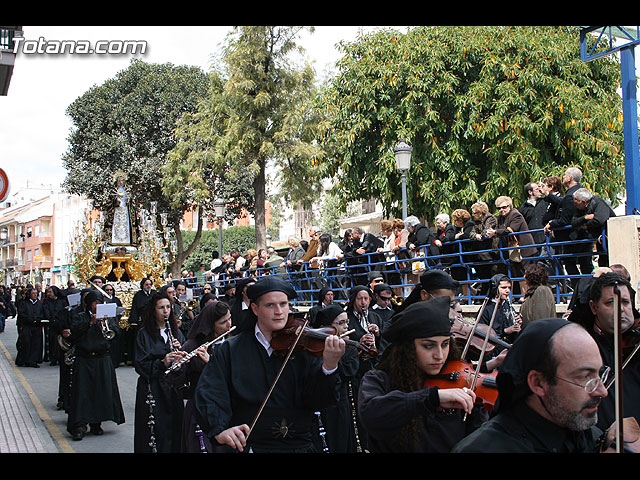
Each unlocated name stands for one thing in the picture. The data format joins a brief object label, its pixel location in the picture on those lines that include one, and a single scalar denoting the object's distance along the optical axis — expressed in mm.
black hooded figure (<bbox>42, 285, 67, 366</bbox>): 17375
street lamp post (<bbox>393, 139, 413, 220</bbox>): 14816
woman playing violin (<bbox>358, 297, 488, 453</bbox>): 3305
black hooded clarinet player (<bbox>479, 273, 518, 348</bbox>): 7902
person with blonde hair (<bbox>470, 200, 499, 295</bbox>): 10781
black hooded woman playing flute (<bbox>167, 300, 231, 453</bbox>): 5648
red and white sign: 9133
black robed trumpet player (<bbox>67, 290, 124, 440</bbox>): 9273
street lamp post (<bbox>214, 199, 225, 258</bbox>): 24438
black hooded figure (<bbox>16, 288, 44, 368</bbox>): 18078
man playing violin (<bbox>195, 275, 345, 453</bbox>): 4074
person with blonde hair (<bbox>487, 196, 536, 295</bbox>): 10359
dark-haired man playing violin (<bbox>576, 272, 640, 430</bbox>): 4047
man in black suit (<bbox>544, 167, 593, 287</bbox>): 9211
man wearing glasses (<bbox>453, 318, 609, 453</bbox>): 2494
